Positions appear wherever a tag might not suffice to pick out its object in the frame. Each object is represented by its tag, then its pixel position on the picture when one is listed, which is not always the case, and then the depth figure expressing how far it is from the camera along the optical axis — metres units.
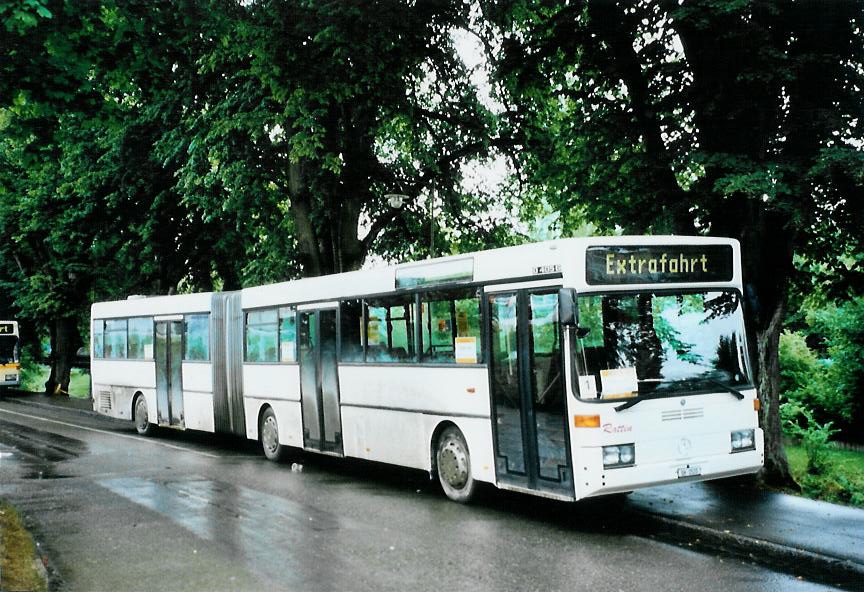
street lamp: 22.20
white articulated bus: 9.49
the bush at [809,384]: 20.73
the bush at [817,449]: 12.49
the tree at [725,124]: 11.09
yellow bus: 36.88
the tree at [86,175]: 11.16
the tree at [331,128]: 16.81
